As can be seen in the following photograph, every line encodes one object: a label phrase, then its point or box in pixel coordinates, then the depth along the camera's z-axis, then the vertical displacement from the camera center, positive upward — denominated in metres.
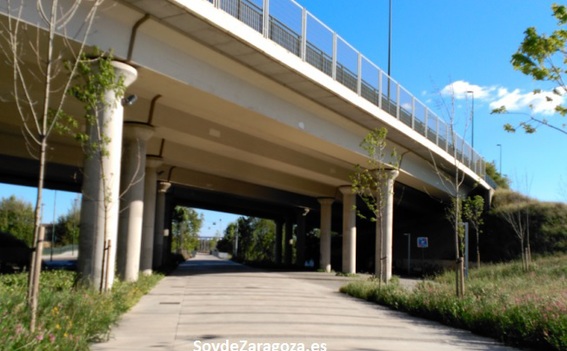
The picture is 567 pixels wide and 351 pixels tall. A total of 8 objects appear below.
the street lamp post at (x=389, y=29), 33.36 +13.20
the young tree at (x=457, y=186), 13.25 +3.99
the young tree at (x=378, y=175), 18.69 +2.62
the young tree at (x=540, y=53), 9.94 +3.63
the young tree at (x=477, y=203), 23.77 +2.11
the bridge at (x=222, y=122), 13.20 +4.49
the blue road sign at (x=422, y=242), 34.71 +0.51
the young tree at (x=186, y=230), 84.00 +2.26
